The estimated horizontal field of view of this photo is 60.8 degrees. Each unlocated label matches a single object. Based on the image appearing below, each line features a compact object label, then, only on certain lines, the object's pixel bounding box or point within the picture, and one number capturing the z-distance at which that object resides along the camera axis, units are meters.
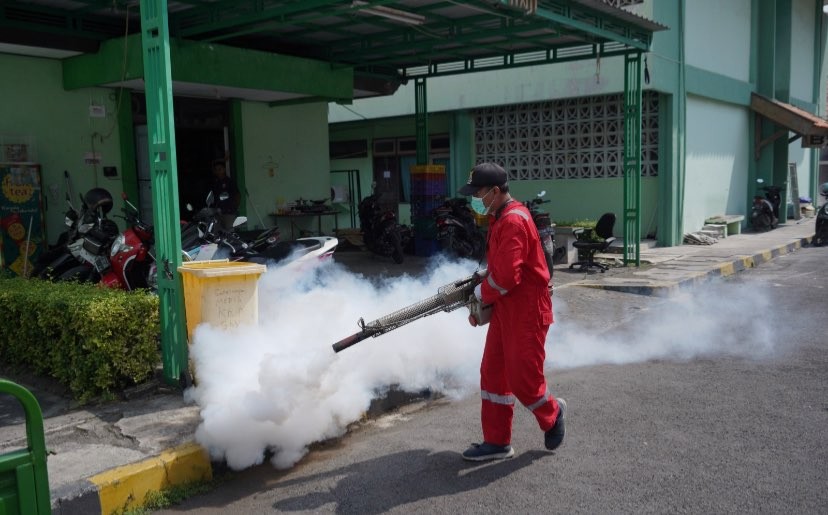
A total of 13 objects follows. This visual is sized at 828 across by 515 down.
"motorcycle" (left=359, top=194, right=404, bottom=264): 12.97
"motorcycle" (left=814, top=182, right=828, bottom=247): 17.19
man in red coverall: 4.32
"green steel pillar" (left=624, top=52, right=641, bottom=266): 12.41
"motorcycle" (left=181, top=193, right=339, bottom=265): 7.29
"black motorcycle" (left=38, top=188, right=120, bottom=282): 7.36
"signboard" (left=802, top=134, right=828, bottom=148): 19.73
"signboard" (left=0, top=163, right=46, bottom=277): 8.91
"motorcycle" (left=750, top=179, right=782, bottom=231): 19.75
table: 12.70
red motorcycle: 6.98
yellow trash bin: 5.42
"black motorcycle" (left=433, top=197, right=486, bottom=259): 12.98
